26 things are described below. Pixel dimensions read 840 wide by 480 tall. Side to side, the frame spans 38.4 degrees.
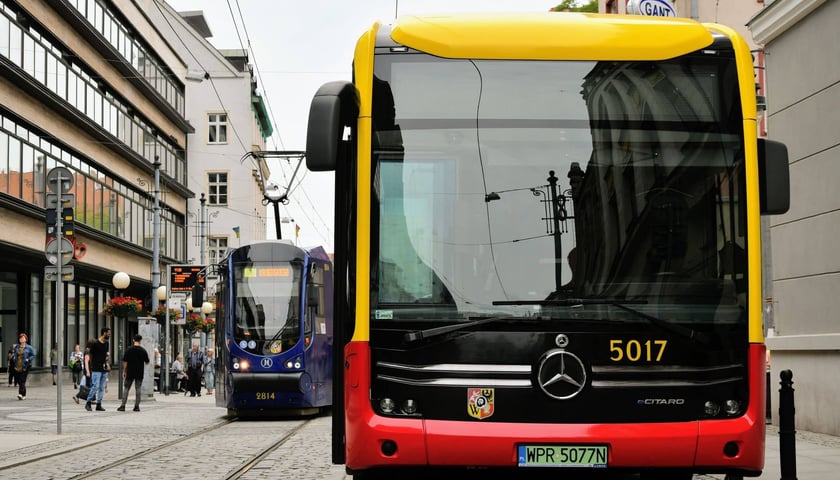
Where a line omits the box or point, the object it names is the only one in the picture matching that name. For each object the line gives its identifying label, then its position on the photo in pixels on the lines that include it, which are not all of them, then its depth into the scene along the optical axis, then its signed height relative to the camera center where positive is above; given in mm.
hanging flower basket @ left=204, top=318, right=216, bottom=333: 47528 -553
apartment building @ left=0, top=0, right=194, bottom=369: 34844 +5862
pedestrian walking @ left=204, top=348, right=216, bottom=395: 42375 -2148
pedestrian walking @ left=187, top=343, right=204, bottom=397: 37438 -1817
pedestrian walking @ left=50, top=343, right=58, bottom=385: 40581 -1588
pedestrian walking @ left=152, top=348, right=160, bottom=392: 37706 -2006
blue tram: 21562 -332
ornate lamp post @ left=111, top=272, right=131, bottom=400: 35906 +953
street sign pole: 17719 +1399
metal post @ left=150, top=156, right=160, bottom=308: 39594 +2091
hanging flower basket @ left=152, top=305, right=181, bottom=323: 39250 -76
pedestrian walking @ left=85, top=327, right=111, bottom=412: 25770 -1159
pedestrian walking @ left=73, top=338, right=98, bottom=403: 29625 -1853
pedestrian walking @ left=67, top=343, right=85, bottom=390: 34719 -1529
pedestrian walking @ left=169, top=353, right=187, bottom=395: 40250 -2023
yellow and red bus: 7344 +393
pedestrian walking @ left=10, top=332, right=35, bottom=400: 30625 -1233
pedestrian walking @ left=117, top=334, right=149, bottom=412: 24578 -1041
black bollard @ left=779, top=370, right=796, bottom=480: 9539 -1085
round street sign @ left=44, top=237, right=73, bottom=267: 17719 +905
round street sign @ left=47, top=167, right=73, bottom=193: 17906 +1997
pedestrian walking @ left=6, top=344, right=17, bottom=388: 35212 -1710
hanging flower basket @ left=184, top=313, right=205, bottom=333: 46250 -449
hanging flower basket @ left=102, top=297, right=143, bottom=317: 36562 +157
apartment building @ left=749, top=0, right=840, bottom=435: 15695 +1316
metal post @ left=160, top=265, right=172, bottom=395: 36531 -1683
